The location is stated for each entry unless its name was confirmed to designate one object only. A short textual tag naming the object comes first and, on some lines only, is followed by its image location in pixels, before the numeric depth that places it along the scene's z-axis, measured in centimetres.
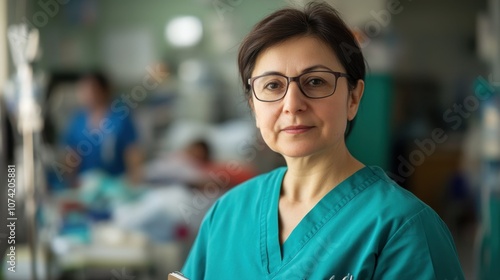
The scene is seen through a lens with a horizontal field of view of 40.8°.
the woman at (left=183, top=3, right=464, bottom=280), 97
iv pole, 251
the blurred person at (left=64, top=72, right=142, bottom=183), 387
